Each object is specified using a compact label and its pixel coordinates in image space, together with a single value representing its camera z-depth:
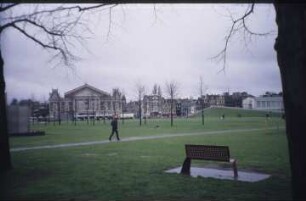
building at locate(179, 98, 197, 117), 101.70
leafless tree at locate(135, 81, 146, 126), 58.91
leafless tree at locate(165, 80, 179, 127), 53.06
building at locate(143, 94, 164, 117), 77.48
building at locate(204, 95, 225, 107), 93.91
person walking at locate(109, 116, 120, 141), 24.33
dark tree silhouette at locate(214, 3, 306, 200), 6.28
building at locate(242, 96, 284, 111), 64.65
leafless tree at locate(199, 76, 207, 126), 51.47
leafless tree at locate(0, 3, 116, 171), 10.97
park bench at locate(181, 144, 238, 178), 10.59
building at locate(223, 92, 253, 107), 106.00
